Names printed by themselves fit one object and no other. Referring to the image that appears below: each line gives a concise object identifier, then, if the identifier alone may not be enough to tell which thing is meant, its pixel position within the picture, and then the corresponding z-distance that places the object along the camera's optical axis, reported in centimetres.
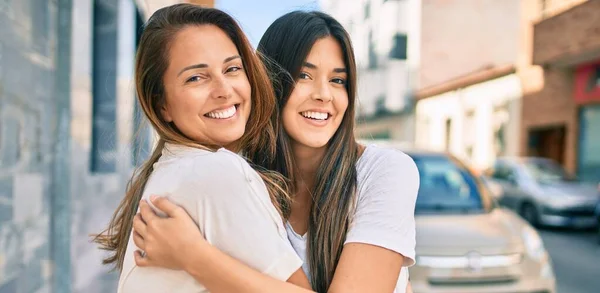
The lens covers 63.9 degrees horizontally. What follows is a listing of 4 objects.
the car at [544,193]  820
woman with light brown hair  106
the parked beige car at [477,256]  370
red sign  1233
